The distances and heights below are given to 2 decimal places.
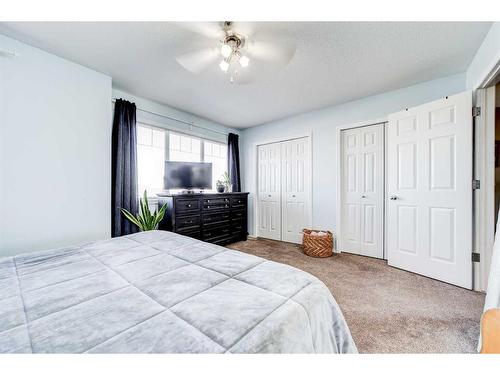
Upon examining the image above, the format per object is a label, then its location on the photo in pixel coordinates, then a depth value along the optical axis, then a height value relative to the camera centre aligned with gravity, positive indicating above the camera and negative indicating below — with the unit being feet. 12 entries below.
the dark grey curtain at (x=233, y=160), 14.14 +1.96
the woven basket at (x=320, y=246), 9.97 -2.98
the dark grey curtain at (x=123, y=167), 8.50 +0.89
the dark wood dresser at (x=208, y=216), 9.21 -1.53
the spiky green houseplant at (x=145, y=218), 8.54 -1.35
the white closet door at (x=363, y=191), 9.81 -0.20
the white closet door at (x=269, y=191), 13.50 -0.27
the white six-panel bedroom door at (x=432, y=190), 6.84 -0.10
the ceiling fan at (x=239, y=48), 5.06 +3.86
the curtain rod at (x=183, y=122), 9.87 +3.81
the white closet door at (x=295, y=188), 12.09 -0.05
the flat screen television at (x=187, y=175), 10.06 +0.64
